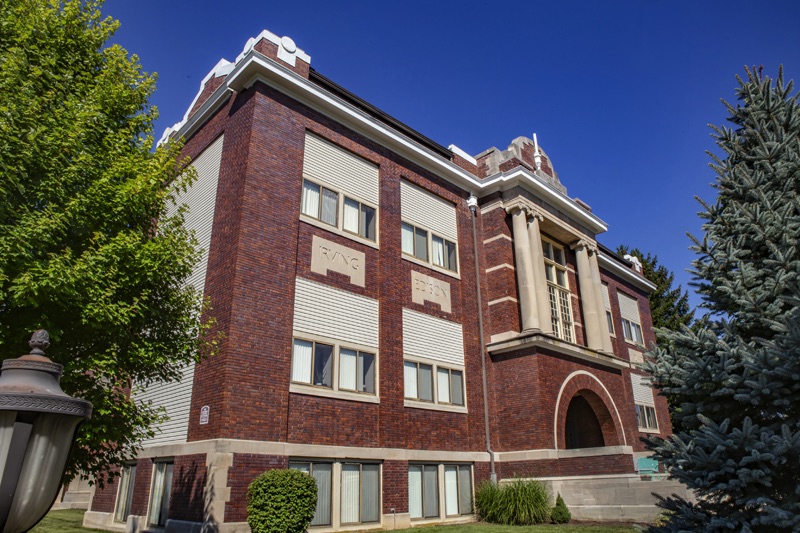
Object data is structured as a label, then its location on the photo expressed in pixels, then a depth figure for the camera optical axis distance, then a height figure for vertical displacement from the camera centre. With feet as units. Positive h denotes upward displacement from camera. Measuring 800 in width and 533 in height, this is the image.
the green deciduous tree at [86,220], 27.76 +14.17
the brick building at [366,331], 47.52 +15.99
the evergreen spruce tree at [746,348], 21.71 +5.59
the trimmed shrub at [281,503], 39.45 -0.87
